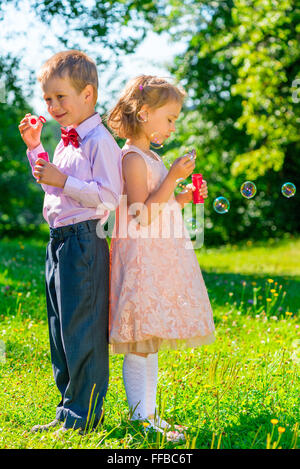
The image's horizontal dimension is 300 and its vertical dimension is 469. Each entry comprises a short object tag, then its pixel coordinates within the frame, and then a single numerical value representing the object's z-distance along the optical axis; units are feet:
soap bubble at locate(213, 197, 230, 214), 12.84
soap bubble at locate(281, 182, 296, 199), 14.30
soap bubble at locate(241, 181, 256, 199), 13.73
